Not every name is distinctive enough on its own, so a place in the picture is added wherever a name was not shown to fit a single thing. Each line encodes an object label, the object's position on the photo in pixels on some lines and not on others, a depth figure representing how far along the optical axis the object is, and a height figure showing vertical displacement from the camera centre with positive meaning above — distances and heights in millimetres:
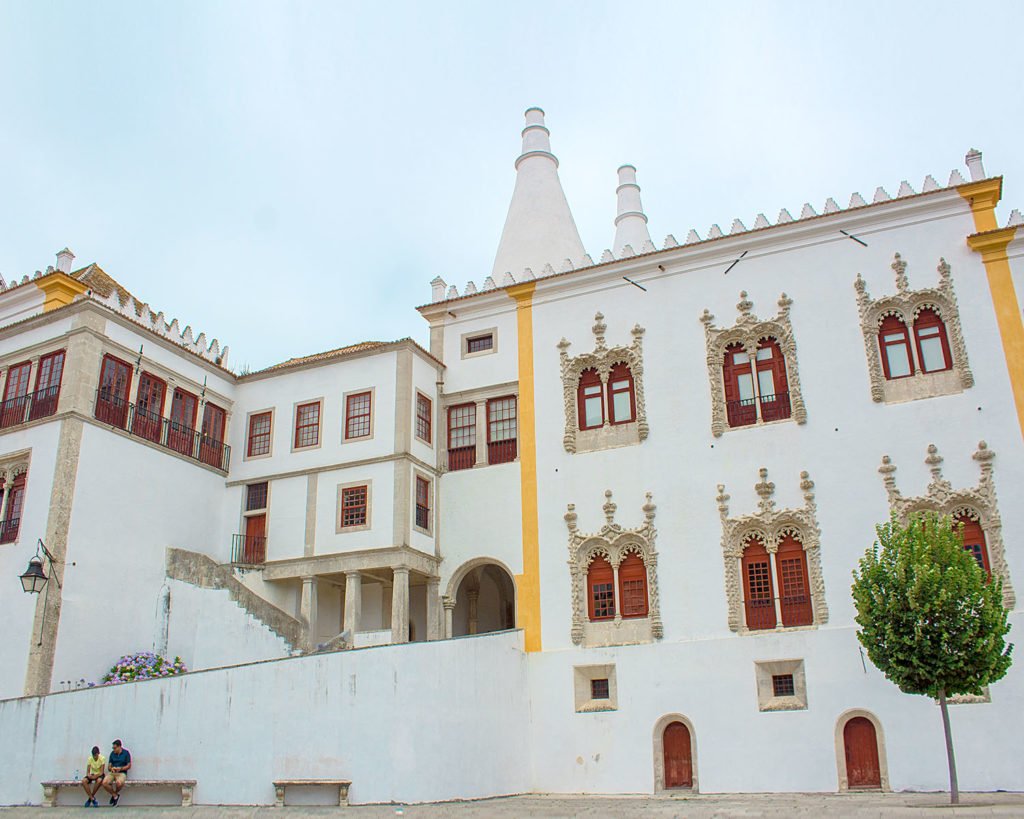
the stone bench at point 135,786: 18031 -105
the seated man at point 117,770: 18266 +185
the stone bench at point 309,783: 17469 -198
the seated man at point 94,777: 18109 +72
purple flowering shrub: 21172 +2330
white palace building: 18922 +5661
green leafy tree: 16078 +2265
